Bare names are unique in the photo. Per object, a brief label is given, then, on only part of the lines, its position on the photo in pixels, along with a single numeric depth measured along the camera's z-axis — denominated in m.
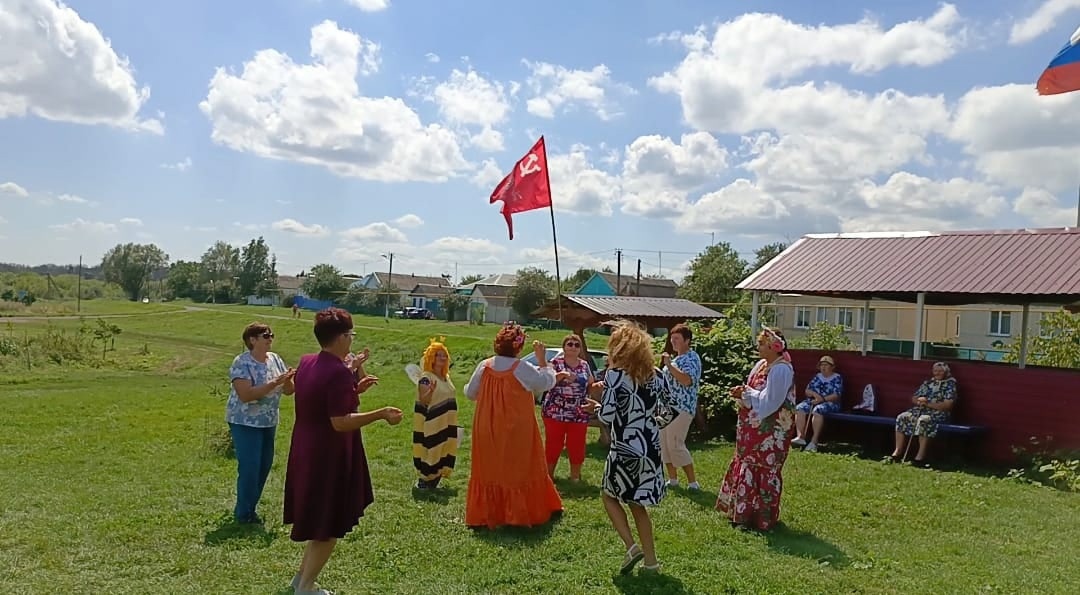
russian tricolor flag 11.02
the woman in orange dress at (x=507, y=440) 6.63
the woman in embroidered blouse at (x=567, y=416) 8.41
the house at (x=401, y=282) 99.38
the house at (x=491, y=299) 62.22
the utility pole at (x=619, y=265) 58.27
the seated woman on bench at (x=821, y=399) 11.70
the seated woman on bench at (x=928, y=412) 10.43
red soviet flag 9.93
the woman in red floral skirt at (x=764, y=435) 6.53
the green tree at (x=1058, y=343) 13.04
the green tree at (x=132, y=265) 104.44
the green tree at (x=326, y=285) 80.06
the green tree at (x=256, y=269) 102.00
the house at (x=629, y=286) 65.81
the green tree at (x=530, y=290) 55.31
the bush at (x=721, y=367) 11.95
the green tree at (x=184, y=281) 99.88
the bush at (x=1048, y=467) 9.10
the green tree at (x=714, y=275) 48.38
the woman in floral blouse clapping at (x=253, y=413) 6.41
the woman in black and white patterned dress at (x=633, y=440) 5.52
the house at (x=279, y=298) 94.44
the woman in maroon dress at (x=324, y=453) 4.64
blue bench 10.31
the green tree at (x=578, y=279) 69.39
